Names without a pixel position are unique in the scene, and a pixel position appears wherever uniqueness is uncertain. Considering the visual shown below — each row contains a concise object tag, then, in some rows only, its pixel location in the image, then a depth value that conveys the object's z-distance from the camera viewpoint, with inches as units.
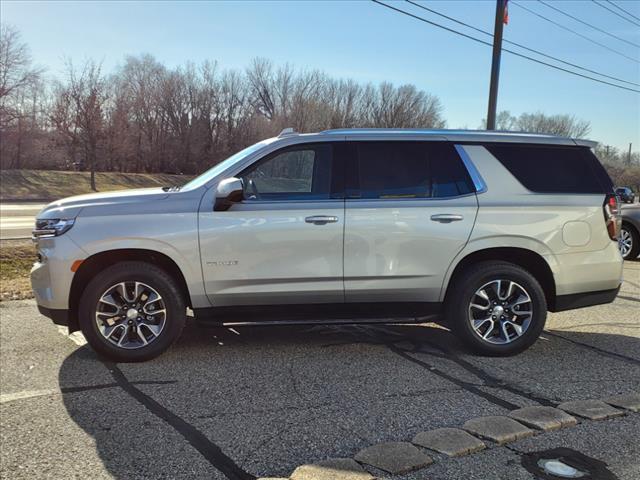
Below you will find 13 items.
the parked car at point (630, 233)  445.7
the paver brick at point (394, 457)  115.4
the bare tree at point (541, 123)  3029.5
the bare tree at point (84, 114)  1403.8
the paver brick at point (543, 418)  136.9
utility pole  561.0
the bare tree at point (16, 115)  1667.1
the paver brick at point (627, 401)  149.9
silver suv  181.3
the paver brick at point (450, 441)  123.3
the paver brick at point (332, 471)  110.8
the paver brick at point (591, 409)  144.2
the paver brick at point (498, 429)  130.1
